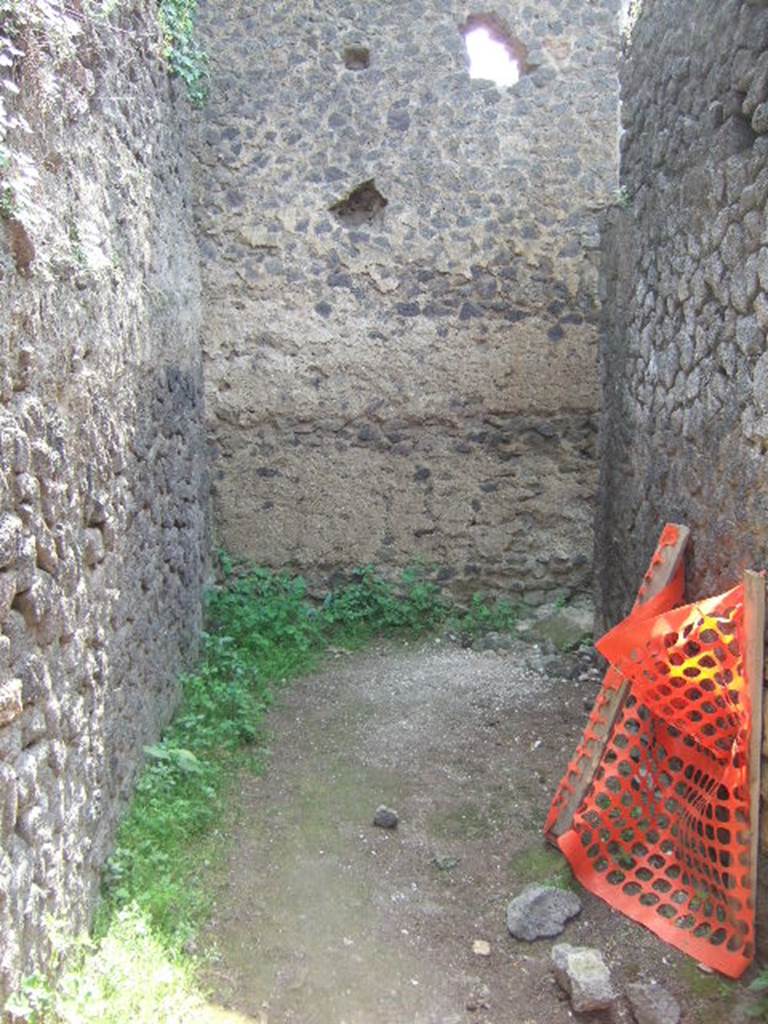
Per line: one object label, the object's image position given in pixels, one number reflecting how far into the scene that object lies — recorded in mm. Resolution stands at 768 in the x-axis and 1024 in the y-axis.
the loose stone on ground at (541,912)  3188
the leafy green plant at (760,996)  2726
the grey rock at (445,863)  3602
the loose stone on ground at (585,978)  2797
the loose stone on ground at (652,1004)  2719
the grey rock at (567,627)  5918
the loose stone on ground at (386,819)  3855
